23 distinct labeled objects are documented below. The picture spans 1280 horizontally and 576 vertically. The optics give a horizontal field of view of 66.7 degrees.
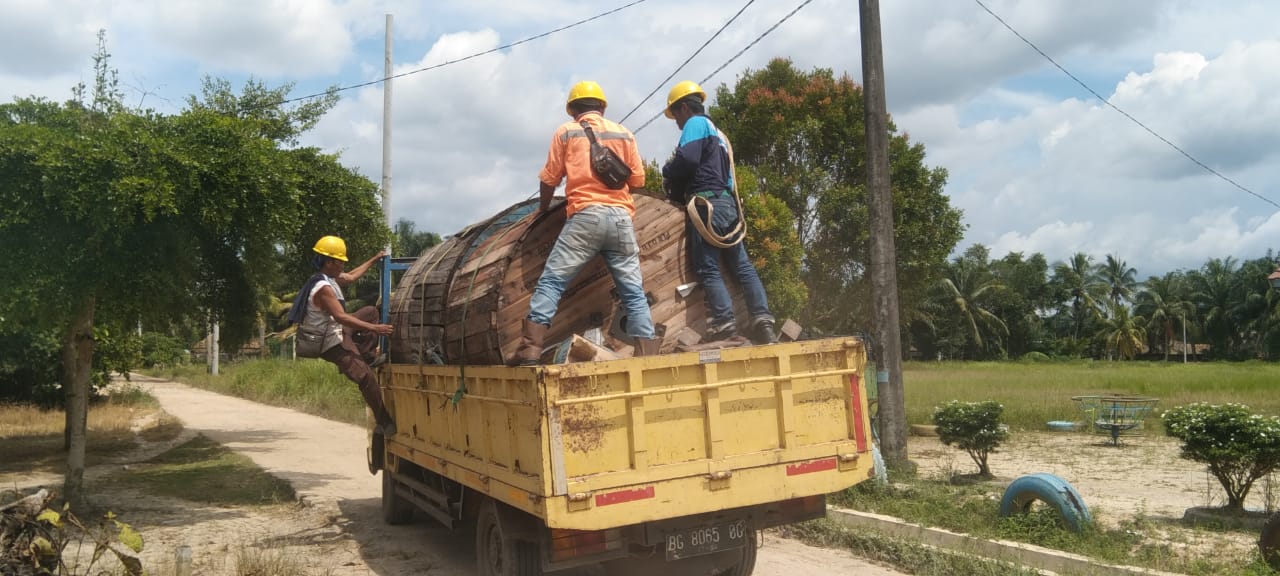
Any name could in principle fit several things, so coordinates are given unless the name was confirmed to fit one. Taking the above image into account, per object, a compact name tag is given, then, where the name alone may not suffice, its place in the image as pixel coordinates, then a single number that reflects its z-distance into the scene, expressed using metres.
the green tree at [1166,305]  61.28
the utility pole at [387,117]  18.69
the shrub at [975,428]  10.68
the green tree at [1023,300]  59.50
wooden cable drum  6.19
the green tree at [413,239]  39.47
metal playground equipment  14.79
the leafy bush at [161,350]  30.16
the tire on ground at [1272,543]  6.29
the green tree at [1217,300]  58.81
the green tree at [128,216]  8.47
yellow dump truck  4.81
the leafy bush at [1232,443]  7.96
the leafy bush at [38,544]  4.44
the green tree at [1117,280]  65.25
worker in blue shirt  6.36
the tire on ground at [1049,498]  7.29
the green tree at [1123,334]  57.41
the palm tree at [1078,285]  64.62
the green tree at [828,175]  20.28
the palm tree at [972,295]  54.22
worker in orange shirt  5.78
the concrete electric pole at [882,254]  10.23
